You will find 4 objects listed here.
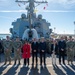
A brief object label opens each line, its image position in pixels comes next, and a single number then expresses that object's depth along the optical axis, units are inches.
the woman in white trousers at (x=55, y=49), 232.0
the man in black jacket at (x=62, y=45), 221.8
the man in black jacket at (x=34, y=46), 214.8
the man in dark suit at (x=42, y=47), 214.3
